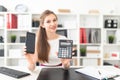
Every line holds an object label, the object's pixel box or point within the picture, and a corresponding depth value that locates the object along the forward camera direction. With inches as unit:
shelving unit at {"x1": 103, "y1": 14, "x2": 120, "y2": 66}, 145.5
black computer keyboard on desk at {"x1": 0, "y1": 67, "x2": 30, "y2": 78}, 61.6
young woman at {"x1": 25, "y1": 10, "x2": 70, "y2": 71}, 79.3
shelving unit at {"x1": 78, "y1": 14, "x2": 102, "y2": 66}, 145.3
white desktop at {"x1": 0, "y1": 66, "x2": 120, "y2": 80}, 60.4
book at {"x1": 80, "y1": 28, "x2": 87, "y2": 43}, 145.2
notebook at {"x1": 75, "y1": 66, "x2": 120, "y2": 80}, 58.2
